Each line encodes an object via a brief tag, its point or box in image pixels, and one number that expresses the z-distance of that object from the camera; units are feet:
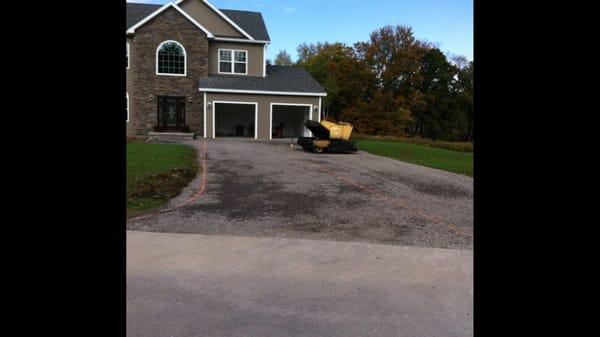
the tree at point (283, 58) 206.08
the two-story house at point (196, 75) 86.69
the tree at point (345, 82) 129.80
